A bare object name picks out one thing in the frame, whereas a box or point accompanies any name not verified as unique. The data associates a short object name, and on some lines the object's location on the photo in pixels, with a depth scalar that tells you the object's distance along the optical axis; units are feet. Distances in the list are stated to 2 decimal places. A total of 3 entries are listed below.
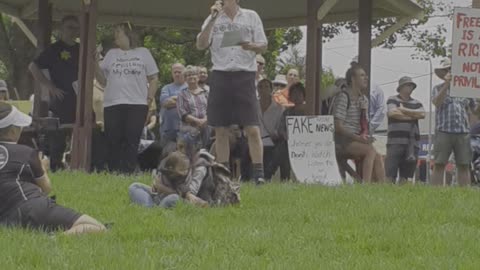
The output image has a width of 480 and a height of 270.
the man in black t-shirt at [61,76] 47.39
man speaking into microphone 39.37
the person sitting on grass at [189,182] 32.86
